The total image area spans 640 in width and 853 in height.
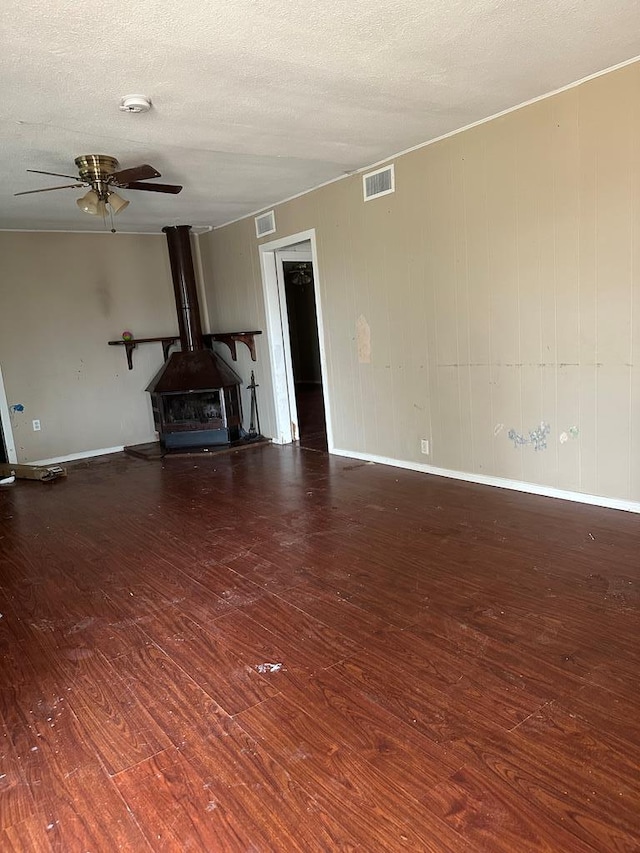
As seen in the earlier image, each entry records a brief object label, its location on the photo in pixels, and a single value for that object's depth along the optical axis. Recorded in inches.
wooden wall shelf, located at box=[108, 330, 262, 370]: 246.2
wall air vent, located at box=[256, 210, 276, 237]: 222.8
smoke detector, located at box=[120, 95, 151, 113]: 112.1
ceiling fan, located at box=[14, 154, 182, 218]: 143.6
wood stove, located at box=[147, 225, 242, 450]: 240.7
